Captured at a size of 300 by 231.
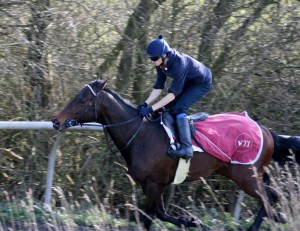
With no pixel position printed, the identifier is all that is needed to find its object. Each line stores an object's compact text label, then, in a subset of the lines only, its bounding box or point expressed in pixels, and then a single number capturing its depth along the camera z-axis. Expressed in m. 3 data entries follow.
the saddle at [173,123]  13.84
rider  13.43
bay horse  13.68
